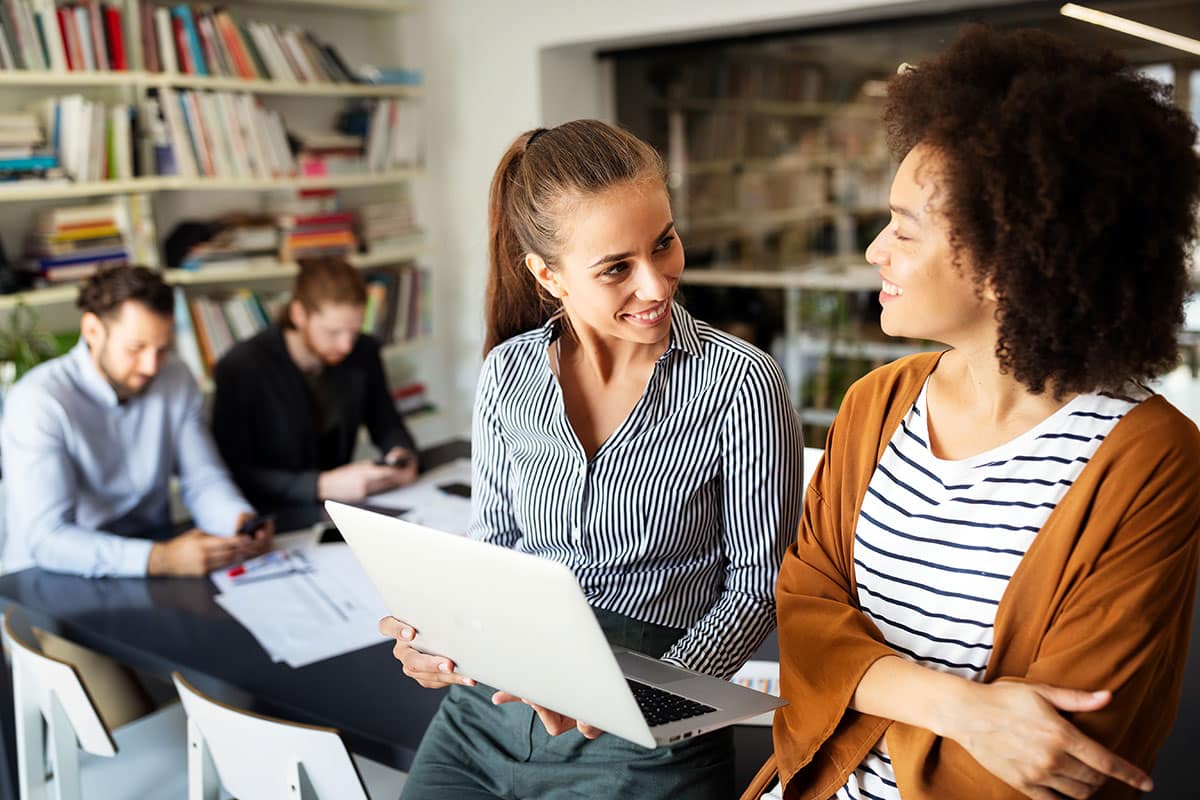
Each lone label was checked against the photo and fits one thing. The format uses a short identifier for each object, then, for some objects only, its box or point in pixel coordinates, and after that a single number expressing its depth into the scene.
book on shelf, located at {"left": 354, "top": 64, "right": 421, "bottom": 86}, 4.50
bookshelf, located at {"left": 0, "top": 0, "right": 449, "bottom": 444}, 3.64
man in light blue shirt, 2.22
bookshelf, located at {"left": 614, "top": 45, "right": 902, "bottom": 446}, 4.53
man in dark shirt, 3.02
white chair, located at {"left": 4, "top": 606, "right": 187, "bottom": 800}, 1.82
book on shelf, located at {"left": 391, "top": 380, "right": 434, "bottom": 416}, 4.70
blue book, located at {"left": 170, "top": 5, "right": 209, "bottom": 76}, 3.79
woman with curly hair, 1.01
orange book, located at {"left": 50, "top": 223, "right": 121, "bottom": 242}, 3.55
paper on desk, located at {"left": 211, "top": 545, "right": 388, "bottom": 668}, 1.87
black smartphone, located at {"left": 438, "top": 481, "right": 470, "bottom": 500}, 2.64
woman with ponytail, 1.38
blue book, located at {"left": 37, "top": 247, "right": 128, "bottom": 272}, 3.54
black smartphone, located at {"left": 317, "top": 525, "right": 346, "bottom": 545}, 2.39
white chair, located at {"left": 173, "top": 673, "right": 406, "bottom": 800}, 1.43
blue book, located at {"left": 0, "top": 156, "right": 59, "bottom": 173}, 3.38
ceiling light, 3.35
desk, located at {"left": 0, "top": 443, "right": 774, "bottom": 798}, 1.59
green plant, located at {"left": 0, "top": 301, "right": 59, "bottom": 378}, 3.33
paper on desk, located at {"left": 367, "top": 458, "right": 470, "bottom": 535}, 2.44
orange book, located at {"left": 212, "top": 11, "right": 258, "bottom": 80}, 3.91
